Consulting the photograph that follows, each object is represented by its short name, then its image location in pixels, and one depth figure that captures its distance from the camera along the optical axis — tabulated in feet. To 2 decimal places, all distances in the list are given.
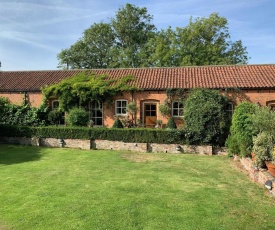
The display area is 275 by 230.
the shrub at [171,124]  59.66
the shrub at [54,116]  68.71
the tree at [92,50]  148.25
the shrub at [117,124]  61.32
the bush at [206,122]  49.29
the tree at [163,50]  123.54
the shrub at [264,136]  30.45
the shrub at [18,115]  67.76
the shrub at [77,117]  62.44
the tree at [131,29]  148.77
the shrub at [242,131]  35.91
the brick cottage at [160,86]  60.75
